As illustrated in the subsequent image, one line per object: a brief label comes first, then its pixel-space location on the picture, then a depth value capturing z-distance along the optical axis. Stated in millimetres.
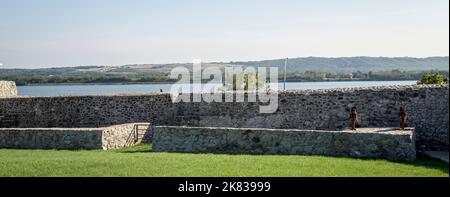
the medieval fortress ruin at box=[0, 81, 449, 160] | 16422
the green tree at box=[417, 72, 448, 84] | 28762
